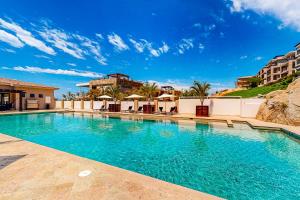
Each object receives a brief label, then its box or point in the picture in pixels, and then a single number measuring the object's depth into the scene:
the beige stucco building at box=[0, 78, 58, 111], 15.12
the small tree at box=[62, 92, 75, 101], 26.20
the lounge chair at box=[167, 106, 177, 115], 13.12
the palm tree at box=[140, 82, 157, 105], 17.35
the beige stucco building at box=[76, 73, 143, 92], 28.58
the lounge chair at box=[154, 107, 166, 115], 13.38
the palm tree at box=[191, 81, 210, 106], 11.90
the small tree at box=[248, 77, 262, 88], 37.98
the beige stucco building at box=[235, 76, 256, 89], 41.72
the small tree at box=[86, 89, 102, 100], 21.81
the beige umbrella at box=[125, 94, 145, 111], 15.44
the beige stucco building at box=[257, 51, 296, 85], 33.82
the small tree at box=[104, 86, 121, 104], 17.17
